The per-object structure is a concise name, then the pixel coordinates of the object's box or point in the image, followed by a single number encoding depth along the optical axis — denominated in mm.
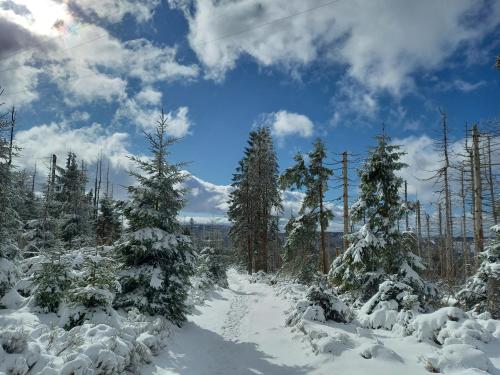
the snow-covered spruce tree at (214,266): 26738
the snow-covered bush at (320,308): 12266
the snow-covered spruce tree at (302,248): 21531
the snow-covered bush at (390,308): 10445
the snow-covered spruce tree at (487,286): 11727
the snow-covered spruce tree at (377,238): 13367
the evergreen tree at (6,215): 11164
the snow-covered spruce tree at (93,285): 8984
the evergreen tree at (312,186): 21328
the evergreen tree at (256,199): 35094
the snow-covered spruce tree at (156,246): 11945
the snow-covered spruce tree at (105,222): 39781
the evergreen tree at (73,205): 27859
